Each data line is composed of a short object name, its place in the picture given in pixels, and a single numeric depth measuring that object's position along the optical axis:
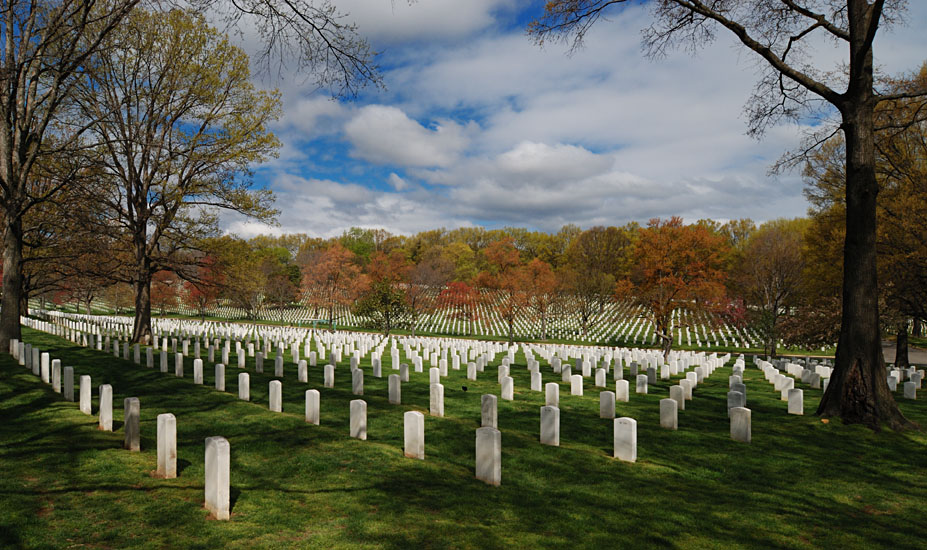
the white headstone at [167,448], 5.94
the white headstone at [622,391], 12.17
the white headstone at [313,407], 8.80
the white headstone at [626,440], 7.52
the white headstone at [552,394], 10.83
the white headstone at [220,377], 12.17
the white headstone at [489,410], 8.83
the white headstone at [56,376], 10.44
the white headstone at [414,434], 7.16
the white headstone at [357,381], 12.10
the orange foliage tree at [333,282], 49.56
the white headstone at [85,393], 8.66
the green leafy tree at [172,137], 20.19
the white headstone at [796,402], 10.52
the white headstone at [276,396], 9.76
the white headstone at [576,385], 13.21
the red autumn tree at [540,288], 42.38
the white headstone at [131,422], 6.89
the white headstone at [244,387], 10.91
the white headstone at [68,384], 9.84
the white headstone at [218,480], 5.03
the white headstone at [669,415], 9.52
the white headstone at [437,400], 10.09
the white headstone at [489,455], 6.34
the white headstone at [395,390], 11.23
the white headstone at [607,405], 10.20
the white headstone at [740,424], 8.68
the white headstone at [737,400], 10.62
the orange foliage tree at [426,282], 54.80
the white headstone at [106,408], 7.64
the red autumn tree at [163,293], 51.46
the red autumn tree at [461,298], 47.84
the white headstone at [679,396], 10.93
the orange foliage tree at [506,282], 41.55
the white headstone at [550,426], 8.12
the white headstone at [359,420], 7.98
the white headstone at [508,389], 12.08
